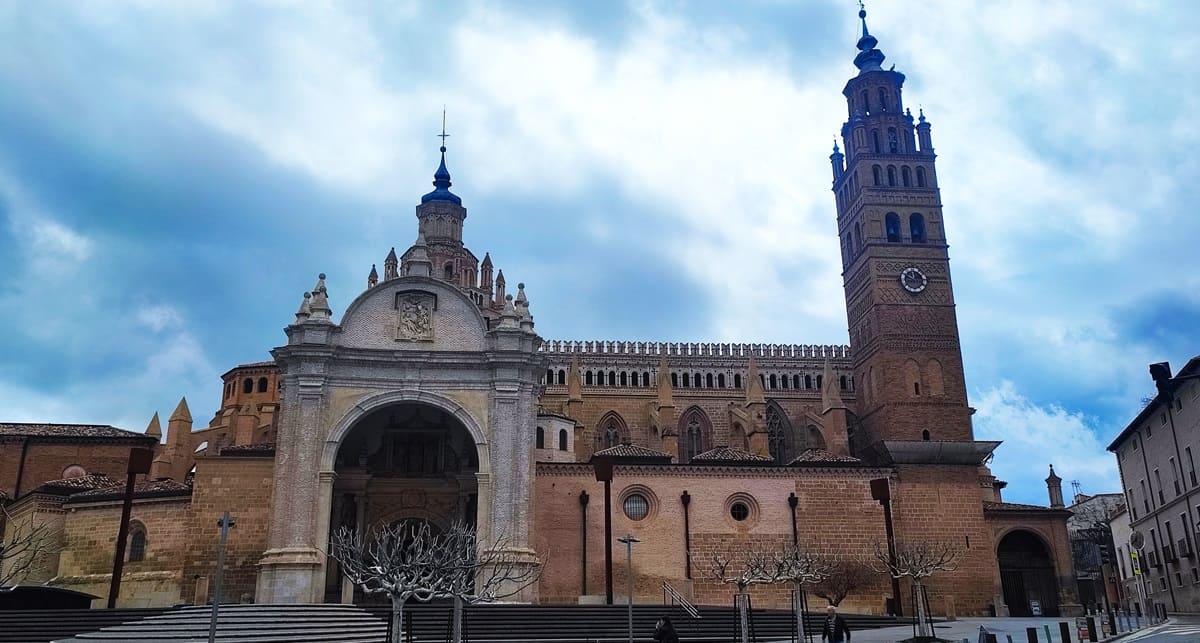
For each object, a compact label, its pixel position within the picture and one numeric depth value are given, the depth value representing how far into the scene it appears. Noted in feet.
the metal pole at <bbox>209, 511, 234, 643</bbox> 70.90
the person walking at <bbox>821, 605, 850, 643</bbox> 80.12
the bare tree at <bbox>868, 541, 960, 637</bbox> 105.91
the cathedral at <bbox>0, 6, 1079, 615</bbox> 117.29
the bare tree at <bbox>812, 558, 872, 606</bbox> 128.77
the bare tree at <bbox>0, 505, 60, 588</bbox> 129.70
